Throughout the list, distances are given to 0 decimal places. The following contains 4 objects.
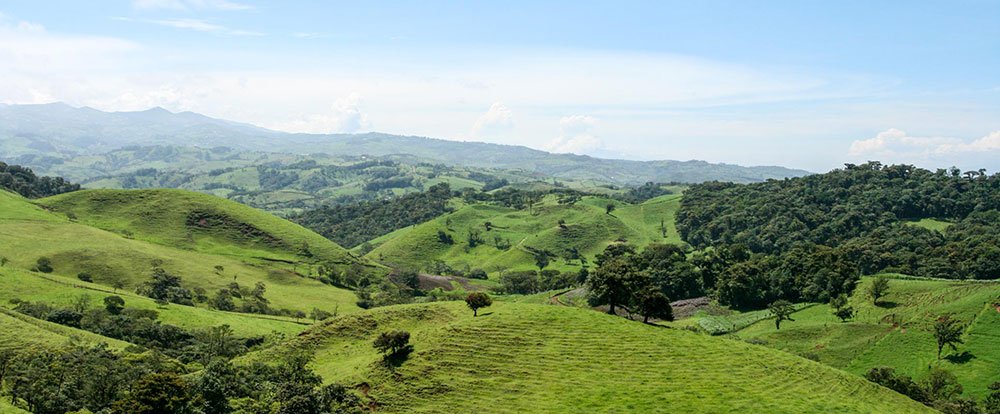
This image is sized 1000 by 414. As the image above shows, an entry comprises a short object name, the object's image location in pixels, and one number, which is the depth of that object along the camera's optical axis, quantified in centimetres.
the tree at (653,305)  8738
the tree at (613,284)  8990
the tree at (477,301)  8338
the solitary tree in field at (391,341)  7062
